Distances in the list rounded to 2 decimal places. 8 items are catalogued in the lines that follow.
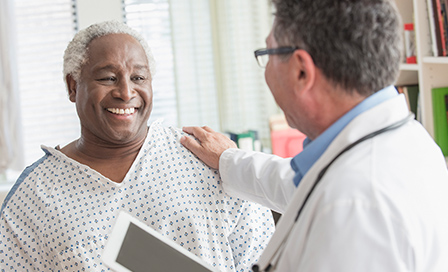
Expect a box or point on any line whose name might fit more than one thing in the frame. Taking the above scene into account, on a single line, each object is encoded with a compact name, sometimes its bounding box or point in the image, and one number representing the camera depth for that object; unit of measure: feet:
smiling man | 5.11
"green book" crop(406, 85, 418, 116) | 8.98
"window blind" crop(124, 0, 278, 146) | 13.16
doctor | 2.95
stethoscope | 3.19
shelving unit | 7.57
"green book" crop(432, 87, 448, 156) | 7.76
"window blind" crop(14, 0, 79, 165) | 13.58
